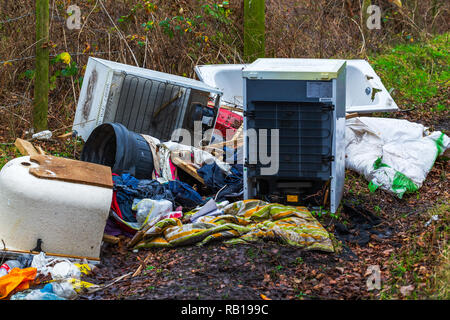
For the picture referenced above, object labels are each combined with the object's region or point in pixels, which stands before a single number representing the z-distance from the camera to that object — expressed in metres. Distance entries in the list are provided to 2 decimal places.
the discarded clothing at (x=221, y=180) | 6.21
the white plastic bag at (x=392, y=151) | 6.44
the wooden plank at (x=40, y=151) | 6.59
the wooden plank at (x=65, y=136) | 7.46
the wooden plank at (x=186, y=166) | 6.46
